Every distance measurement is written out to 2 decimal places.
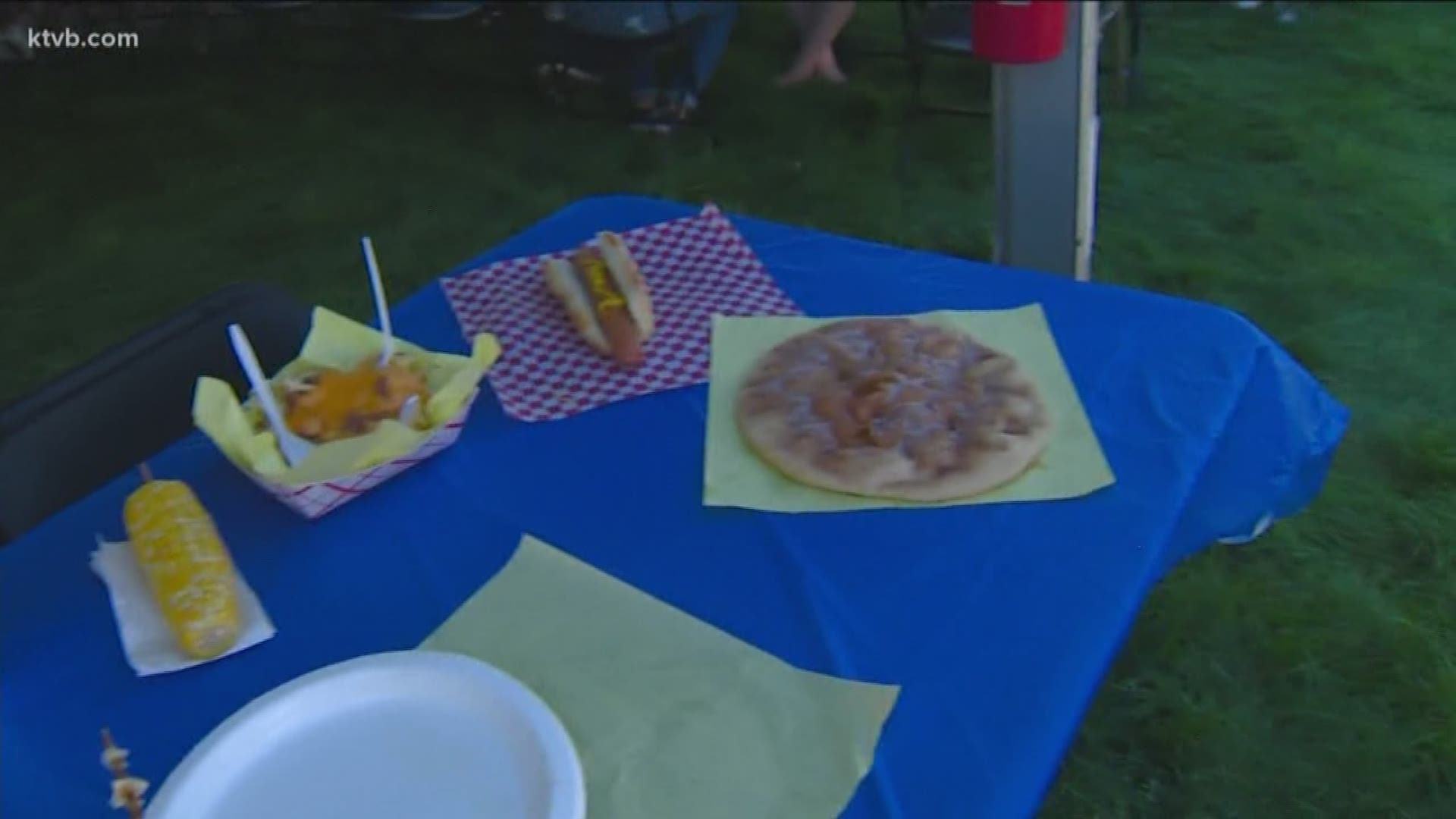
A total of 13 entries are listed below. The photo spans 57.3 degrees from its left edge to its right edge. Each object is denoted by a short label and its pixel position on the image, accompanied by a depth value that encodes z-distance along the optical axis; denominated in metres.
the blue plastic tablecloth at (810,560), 1.01
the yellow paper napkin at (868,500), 1.22
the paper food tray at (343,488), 1.22
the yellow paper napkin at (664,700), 0.95
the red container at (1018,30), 1.76
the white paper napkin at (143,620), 1.10
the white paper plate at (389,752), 0.93
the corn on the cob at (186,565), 1.10
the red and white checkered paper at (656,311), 1.42
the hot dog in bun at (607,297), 1.46
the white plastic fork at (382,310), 1.35
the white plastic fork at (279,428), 1.26
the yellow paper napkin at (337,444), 1.24
